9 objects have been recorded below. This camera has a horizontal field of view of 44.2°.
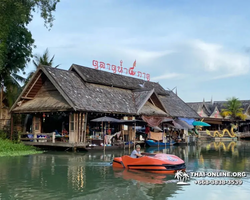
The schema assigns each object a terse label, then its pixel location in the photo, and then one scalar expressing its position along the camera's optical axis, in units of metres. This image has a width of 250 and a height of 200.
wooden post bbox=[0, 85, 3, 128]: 27.55
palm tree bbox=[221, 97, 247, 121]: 45.19
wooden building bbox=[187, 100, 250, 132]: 46.06
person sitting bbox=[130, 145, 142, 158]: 12.96
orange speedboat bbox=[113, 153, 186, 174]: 11.75
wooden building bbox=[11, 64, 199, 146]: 20.36
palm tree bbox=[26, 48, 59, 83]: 32.35
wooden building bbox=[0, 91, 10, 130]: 27.62
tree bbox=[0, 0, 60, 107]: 16.53
